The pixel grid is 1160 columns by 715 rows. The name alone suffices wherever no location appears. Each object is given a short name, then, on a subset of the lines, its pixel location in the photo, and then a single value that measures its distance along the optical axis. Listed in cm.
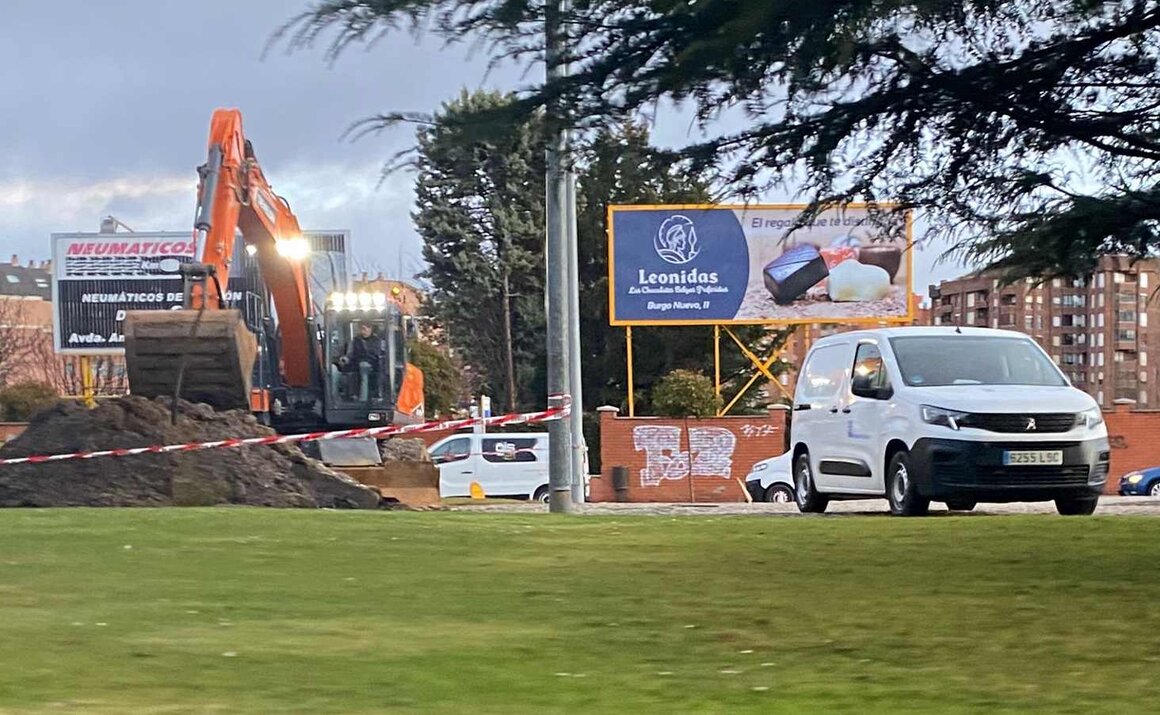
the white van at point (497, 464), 3403
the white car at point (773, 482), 2891
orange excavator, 2008
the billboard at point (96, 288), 5672
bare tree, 7838
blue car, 3447
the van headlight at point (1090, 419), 1452
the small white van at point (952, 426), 1412
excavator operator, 2594
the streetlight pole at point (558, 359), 1828
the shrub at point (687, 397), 3825
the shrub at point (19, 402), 5441
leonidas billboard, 3962
